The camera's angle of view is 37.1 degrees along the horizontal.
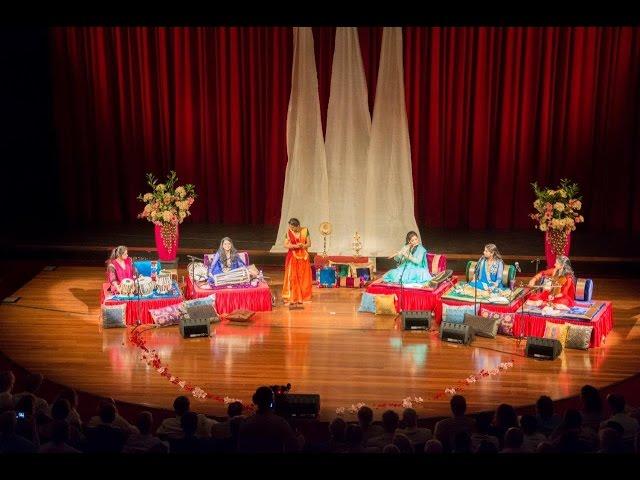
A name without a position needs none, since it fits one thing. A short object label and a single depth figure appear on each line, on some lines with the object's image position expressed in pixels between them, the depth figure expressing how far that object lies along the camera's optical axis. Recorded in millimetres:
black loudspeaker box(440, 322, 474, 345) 10633
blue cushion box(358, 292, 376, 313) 11820
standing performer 12023
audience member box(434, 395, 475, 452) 6934
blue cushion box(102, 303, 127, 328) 11195
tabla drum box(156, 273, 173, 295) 11508
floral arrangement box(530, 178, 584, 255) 12750
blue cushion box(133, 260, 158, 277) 11891
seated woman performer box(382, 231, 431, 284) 11742
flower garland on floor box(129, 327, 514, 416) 8945
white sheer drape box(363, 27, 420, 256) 14320
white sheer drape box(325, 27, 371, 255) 14320
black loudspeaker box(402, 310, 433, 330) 11062
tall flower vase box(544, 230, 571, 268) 12930
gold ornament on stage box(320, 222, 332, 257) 13266
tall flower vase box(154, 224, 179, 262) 13352
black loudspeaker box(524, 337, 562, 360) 10055
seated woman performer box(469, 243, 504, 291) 11328
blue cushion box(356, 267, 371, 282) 13016
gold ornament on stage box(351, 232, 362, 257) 13297
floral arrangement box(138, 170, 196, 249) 13281
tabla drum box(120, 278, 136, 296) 11344
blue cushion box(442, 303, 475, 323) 11078
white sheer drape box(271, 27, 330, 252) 14422
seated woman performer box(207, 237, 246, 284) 11867
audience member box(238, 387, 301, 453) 6352
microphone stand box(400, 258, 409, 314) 11577
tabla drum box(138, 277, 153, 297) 11361
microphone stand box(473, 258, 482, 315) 11068
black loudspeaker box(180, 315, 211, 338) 10820
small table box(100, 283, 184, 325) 11234
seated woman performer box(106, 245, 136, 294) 11438
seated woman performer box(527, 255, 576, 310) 10742
